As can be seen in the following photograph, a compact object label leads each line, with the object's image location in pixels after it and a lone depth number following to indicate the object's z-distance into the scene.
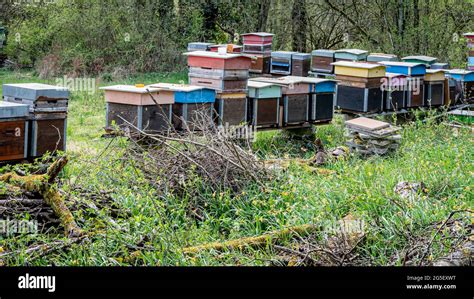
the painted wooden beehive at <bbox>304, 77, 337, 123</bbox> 10.40
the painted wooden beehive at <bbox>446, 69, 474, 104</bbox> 11.97
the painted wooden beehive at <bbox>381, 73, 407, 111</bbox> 10.82
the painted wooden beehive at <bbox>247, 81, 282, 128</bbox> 9.66
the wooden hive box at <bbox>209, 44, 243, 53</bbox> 12.58
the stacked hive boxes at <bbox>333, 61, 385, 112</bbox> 10.46
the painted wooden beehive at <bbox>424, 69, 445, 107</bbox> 11.43
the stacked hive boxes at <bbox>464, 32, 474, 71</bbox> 13.08
